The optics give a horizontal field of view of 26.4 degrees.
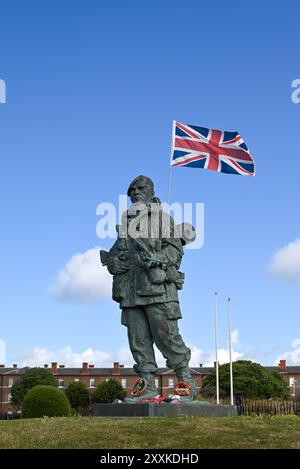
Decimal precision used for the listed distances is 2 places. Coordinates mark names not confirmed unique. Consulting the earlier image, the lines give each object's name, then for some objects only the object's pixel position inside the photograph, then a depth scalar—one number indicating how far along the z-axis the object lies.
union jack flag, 14.48
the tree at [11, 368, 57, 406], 69.35
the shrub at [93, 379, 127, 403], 69.50
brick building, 83.62
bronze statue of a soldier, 12.37
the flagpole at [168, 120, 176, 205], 14.21
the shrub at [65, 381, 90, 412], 71.19
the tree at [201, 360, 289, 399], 63.62
